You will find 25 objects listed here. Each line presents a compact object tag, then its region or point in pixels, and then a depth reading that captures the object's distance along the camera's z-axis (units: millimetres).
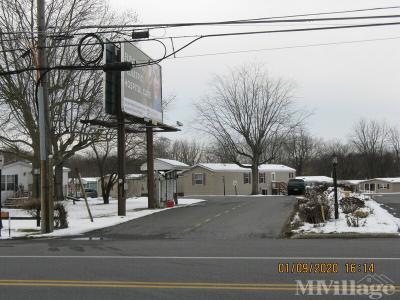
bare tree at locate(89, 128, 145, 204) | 35453
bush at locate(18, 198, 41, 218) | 22375
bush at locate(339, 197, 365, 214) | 22311
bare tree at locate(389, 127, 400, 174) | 104800
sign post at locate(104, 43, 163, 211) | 25609
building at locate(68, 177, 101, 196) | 65994
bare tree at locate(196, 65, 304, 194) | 63219
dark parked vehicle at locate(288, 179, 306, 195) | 52844
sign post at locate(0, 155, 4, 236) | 20688
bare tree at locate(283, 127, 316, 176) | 102538
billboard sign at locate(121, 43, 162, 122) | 26266
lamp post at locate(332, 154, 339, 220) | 20500
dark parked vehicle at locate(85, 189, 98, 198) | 66488
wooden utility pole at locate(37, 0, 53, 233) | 19344
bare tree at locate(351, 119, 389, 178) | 101312
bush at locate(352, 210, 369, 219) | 20322
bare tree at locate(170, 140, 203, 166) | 111125
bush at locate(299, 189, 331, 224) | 20062
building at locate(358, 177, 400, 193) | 77688
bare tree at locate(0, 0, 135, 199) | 31750
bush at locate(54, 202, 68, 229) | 20880
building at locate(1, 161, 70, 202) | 45281
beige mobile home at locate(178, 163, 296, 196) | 65562
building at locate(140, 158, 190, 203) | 31875
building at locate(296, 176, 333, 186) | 82219
